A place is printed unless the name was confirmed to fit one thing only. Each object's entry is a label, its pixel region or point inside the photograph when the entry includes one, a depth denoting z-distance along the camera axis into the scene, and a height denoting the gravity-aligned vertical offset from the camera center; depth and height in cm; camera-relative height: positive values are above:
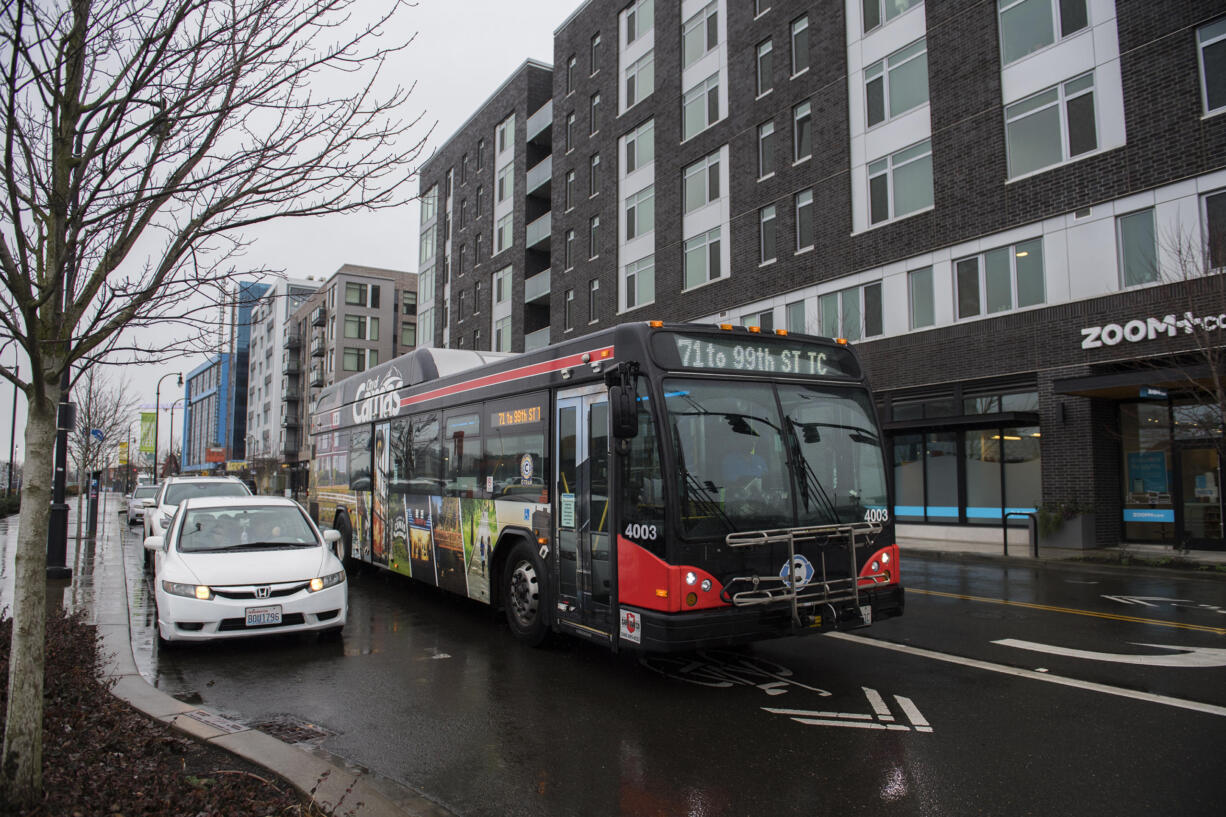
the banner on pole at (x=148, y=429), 3216 +182
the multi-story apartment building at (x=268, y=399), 8219 +880
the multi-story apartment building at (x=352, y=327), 7525 +1383
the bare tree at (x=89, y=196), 358 +144
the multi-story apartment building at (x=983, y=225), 1655 +619
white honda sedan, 769 -101
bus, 621 -20
